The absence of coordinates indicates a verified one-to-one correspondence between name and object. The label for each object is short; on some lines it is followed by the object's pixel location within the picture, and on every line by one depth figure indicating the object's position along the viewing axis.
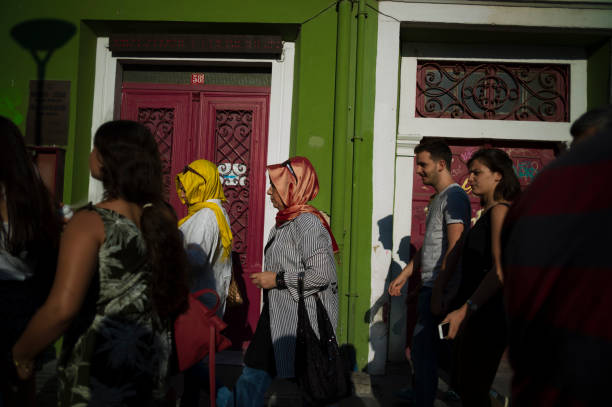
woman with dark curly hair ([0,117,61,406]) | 1.79
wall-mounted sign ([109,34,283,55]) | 4.64
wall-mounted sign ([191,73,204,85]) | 4.97
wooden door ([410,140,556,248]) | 4.86
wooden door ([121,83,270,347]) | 4.82
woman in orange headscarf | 2.53
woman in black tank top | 2.40
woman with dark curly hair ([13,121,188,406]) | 1.49
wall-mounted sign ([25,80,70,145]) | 4.57
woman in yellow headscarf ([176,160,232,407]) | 2.73
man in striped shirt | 0.83
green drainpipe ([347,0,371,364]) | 4.37
